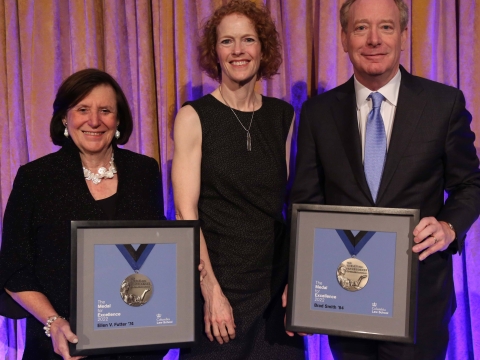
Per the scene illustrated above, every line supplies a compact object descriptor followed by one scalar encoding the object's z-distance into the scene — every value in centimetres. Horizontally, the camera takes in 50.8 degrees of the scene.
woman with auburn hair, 198
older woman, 170
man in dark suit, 170
